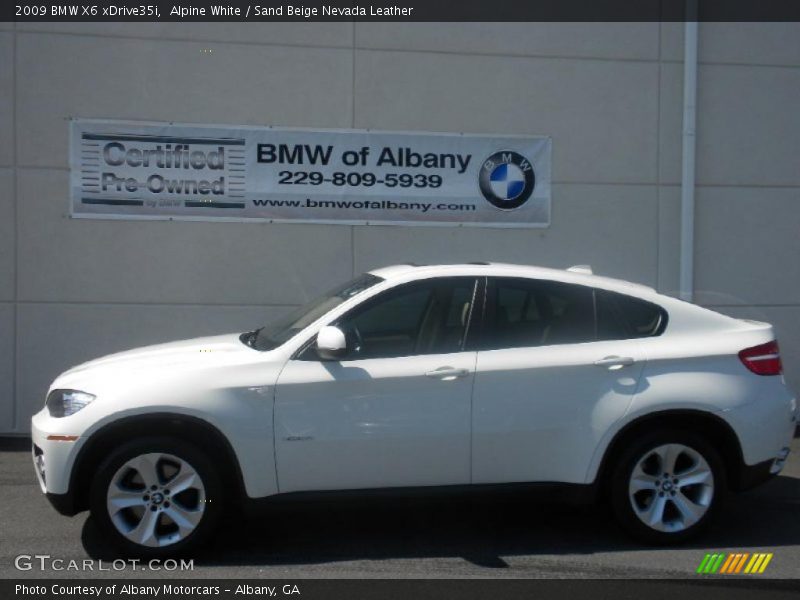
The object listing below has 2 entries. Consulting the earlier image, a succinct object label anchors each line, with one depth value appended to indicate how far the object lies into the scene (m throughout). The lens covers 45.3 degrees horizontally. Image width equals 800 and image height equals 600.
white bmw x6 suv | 5.29
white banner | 9.12
